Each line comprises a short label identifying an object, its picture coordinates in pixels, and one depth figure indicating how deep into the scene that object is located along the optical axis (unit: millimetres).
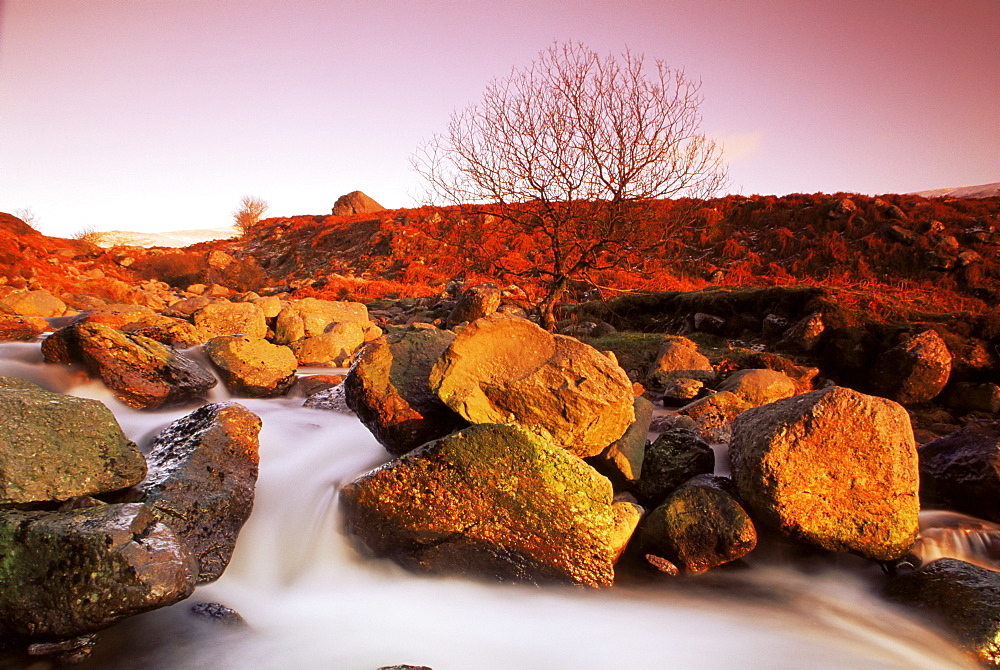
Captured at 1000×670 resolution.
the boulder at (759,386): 6480
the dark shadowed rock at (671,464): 4215
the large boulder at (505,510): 3479
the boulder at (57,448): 2770
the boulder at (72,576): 2408
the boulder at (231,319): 10773
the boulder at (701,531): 3645
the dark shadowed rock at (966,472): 4207
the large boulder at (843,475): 3529
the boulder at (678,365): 8164
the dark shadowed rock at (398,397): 4180
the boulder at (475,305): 14102
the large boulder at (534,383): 3787
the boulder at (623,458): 4195
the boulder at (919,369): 7074
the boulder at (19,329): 9258
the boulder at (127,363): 5840
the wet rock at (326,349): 10492
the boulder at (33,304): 11727
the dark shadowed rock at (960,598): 3012
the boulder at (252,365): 7465
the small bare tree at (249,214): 45469
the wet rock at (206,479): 3357
